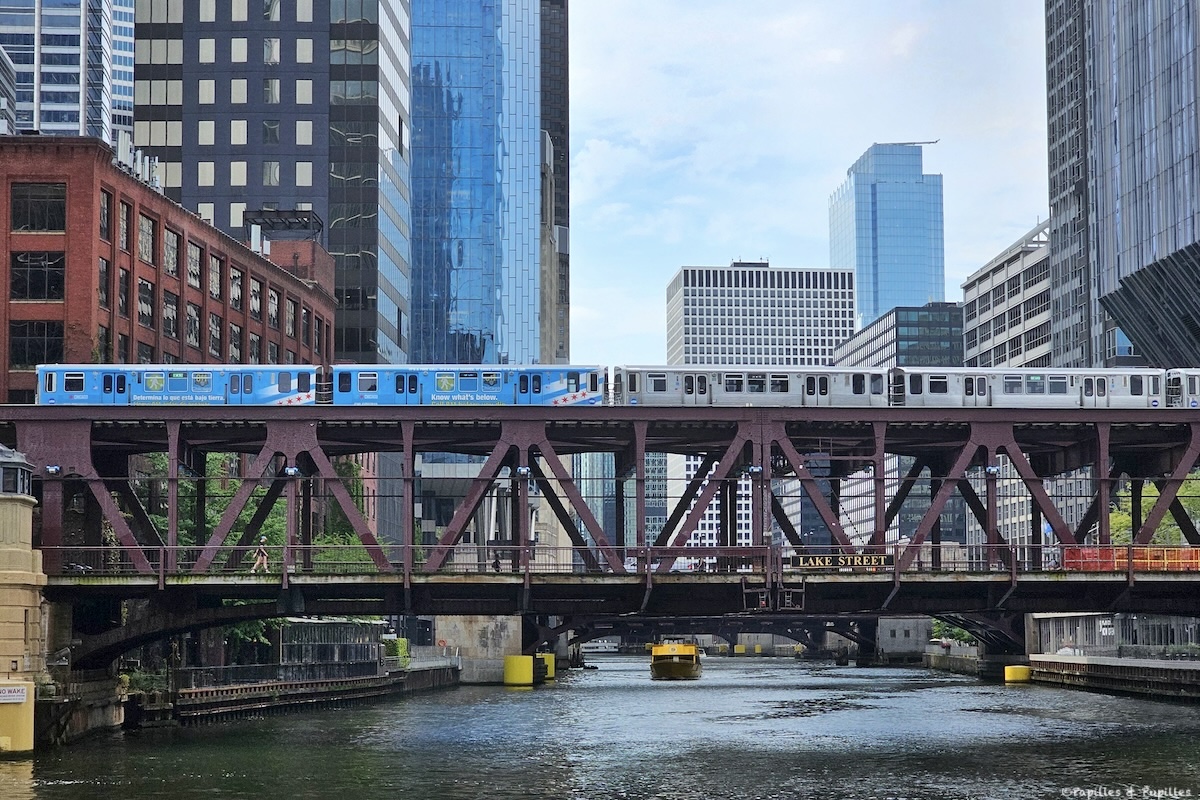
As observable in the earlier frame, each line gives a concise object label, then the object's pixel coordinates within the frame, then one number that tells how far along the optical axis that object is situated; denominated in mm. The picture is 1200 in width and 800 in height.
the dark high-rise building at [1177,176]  188250
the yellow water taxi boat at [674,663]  190750
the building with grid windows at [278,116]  187000
